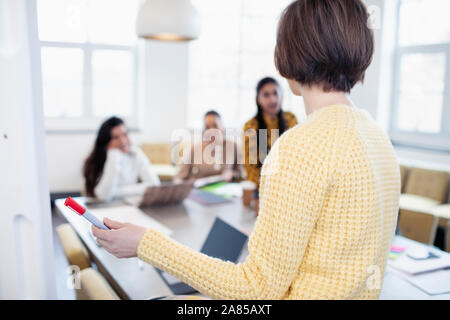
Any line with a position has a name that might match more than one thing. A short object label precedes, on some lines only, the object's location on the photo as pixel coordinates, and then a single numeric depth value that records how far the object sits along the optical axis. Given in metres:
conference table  1.37
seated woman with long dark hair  2.67
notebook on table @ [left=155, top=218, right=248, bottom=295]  1.40
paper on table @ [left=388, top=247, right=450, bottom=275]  1.54
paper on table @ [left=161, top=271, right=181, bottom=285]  1.43
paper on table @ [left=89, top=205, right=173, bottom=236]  2.01
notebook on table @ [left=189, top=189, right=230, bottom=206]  2.51
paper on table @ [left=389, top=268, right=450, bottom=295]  1.40
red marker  0.75
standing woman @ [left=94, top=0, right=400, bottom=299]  0.70
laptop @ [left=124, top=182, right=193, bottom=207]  2.34
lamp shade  2.40
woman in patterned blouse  2.94
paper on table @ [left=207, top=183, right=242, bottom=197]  2.70
